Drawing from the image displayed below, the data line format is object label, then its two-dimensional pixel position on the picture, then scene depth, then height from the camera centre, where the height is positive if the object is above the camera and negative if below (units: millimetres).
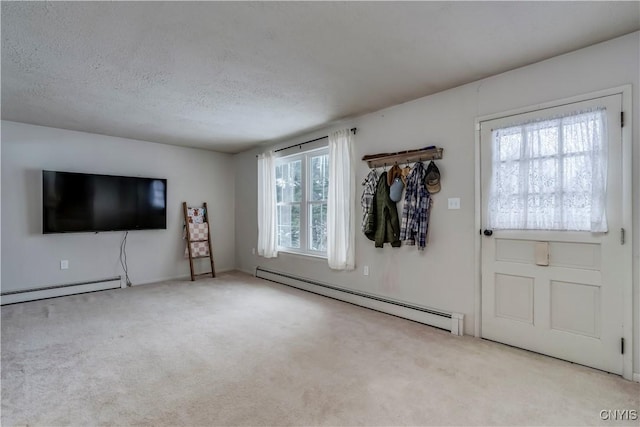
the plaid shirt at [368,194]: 3577 +186
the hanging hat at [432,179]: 3061 +304
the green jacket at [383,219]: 3393 -107
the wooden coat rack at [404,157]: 3100 +573
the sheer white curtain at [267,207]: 5074 +63
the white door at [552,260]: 2164 -407
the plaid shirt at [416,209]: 3115 +2
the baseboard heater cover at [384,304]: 2957 -1082
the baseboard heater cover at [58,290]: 3945 -1069
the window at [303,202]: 4535 +138
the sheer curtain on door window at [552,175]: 2219 +260
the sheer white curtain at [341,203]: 3871 +91
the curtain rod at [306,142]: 3863 +1007
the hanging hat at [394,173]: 3406 +401
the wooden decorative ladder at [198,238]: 5375 -479
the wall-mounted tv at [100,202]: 4113 +146
